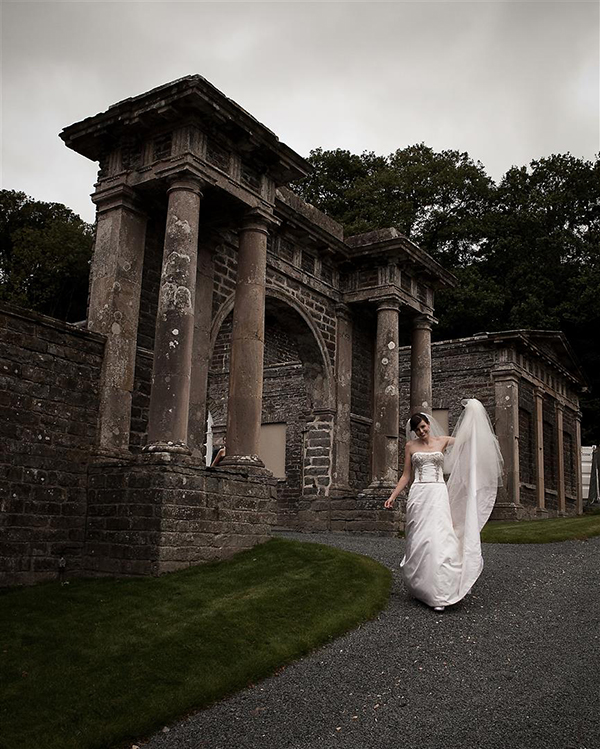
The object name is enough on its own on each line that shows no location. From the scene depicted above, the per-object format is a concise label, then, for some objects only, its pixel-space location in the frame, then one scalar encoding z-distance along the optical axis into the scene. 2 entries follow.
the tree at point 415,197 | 32.84
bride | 7.65
